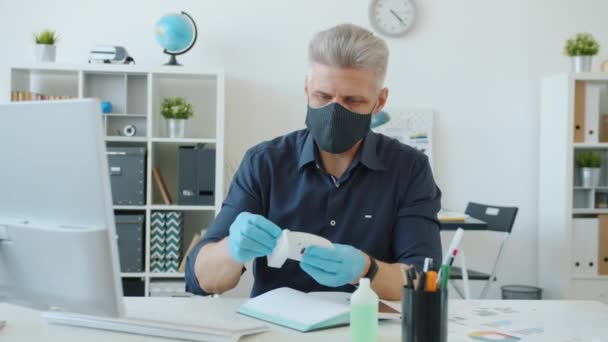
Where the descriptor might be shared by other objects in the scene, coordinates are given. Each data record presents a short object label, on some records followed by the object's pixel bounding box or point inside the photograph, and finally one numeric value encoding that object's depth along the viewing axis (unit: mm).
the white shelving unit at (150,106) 3658
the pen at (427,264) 1146
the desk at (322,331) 1270
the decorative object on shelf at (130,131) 3768
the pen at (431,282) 1126
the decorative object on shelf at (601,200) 3988
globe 3703
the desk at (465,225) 3422
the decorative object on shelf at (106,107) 3768
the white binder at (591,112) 3857
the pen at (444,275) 1129
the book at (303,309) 1333
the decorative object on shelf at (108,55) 3680
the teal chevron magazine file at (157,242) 3674
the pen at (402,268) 1640
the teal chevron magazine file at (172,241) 3680
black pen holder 1118
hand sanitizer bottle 1148
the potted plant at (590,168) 3902
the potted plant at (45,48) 3674
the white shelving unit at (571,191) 3826
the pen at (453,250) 1146
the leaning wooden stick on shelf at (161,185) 3691
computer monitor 1081
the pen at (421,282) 1123
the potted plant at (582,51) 3883
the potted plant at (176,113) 3734
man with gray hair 1736
